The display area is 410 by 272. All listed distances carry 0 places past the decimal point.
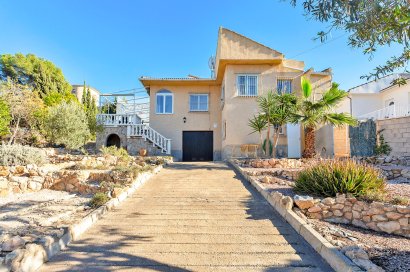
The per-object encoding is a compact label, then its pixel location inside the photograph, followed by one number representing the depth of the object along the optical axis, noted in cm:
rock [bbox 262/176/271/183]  823
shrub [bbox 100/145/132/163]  1339
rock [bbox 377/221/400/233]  518
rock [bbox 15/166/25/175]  965
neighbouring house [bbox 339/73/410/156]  1293
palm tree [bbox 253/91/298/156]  1244
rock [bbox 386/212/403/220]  520
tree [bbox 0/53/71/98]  2922
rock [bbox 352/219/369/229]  541
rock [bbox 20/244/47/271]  327
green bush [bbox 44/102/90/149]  1764
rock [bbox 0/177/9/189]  870
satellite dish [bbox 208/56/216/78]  2136
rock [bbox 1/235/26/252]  359
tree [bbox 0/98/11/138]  1589
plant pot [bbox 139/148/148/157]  1672
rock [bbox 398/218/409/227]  512
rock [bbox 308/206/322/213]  549
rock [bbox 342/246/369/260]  335
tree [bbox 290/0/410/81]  240
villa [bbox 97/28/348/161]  1573
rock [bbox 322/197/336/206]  552
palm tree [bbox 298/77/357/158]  1213
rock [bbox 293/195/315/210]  551
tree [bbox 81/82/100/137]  2016
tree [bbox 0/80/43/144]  1780
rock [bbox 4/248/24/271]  317
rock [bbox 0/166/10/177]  929
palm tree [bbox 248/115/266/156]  1334
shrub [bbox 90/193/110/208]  604
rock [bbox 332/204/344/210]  553
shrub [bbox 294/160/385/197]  604
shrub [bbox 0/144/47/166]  1030
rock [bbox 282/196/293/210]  549
